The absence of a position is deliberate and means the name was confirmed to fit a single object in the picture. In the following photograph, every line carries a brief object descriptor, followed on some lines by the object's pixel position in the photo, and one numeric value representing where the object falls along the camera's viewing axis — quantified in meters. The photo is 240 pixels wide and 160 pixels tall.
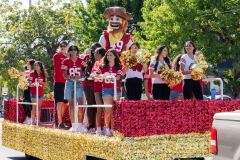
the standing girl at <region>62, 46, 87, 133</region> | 13.19
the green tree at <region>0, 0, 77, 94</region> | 65.80
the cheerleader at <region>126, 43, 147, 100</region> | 12.54
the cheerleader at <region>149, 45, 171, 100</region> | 12.51
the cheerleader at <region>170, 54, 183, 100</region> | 12.91
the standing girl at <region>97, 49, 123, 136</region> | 11.13
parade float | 9.97
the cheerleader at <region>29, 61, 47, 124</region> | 16.49
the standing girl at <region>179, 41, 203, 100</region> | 12.72
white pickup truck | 7.51
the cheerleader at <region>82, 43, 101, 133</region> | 12.58
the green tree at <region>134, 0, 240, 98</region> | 41.70
